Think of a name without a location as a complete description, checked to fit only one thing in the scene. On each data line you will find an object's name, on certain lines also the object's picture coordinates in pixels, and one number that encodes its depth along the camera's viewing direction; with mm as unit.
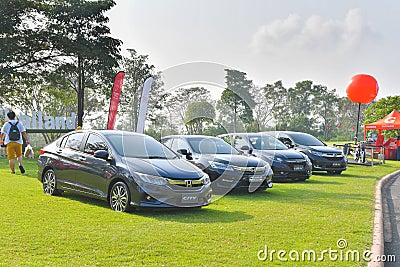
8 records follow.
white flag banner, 15945
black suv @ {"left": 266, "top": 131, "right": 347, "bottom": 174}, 17391
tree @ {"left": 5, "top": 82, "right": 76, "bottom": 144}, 32997
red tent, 30781
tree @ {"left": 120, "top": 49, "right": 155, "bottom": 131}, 39150
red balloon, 22922
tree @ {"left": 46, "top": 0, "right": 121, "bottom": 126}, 27328
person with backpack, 13797
